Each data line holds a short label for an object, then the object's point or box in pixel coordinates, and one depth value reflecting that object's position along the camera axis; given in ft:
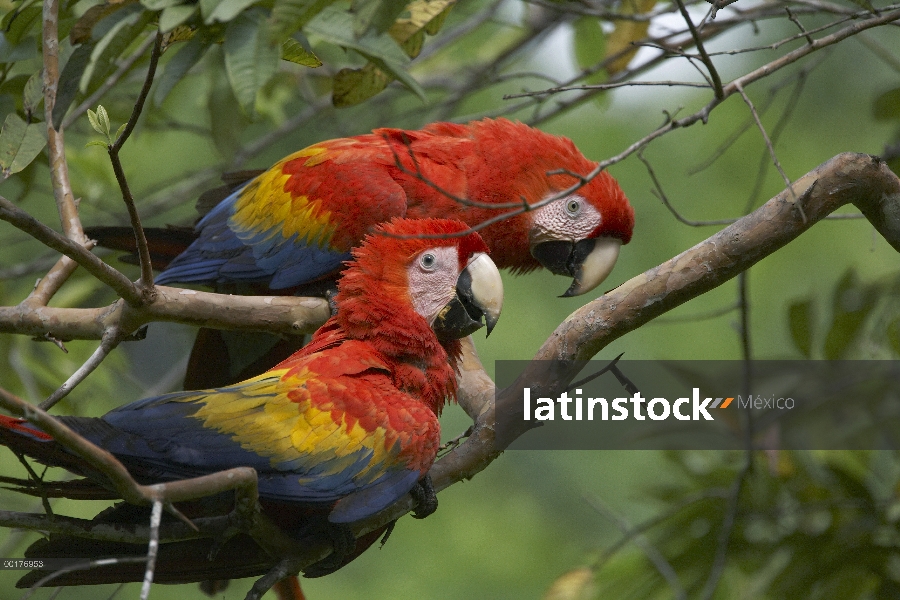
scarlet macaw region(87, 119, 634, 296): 28.28
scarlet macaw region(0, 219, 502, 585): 27.32
